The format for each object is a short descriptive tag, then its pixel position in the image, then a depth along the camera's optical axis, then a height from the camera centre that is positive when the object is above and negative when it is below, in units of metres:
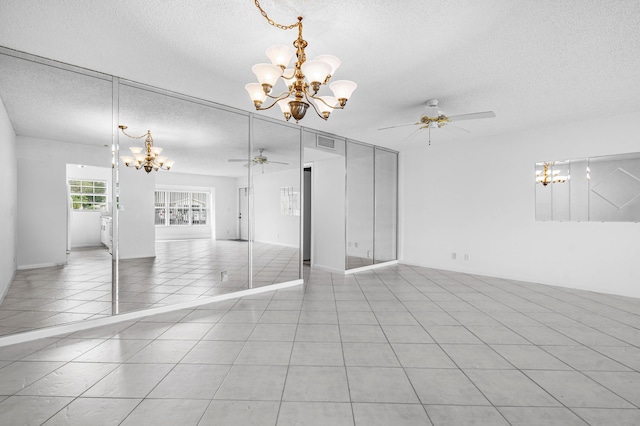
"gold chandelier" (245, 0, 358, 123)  2.07 +1.03
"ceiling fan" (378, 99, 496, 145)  3.53 +1.19
